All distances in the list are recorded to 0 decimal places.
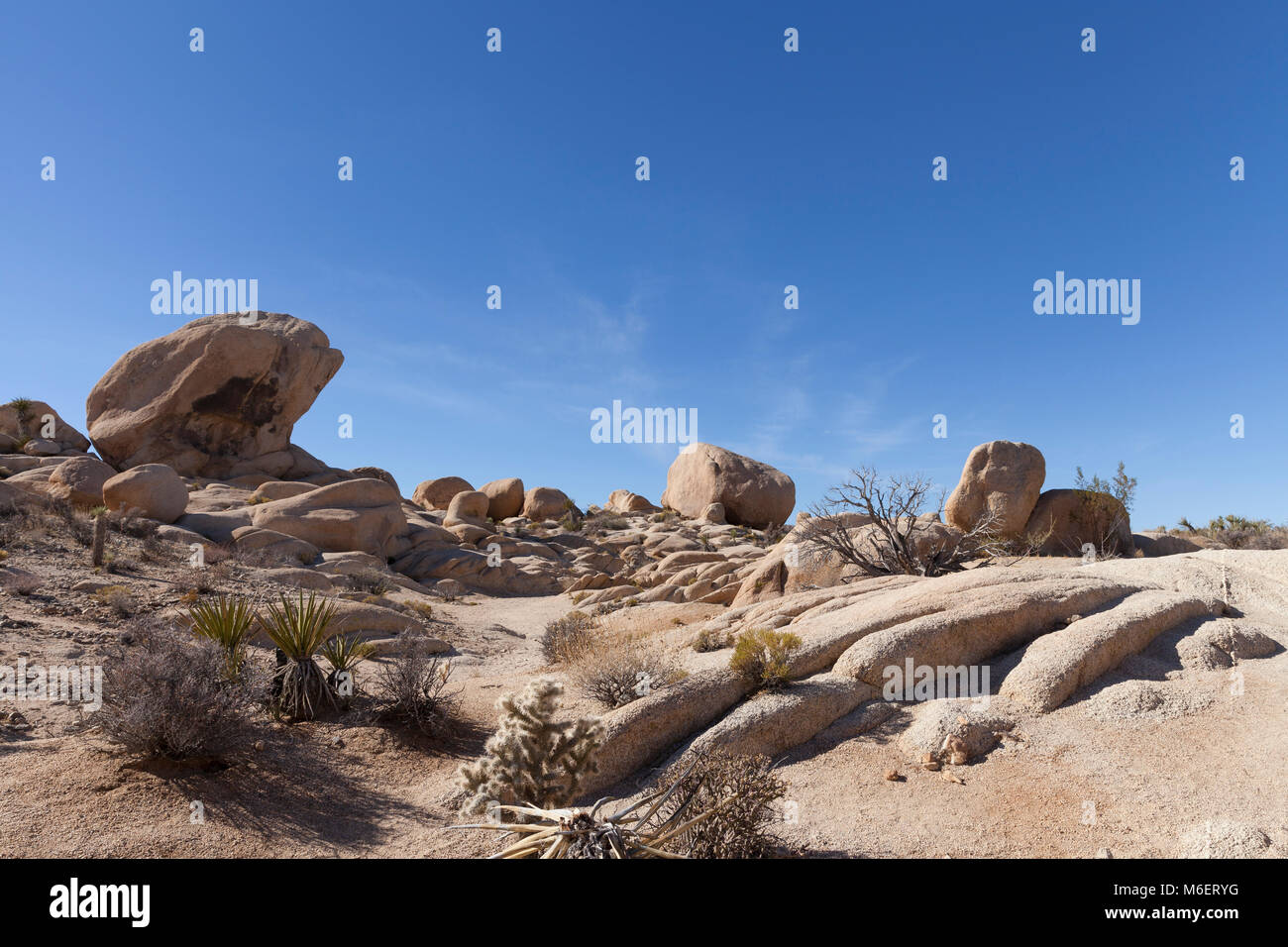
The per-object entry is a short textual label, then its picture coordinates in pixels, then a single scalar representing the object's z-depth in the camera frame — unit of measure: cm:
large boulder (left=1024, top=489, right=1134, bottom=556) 2172
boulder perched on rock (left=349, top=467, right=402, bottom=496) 3847
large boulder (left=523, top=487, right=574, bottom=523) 3994
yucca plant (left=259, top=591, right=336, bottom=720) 838
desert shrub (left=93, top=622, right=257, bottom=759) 634
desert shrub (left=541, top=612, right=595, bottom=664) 1232
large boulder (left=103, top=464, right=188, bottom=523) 2136
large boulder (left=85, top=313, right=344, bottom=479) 3231
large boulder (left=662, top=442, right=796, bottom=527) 3784
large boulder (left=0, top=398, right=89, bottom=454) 3105
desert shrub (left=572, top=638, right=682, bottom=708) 862
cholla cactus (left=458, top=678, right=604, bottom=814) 550
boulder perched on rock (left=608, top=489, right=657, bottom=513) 4444
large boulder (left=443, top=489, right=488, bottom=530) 3512
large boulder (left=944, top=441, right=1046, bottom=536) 2212
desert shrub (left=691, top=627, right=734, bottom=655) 1041
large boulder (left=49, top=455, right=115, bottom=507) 2206
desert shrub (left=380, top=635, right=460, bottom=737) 838
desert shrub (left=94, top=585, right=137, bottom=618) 1254
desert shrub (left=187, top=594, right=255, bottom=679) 887
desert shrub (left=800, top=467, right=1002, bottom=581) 1453
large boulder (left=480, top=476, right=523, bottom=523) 4053
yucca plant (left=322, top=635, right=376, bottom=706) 893
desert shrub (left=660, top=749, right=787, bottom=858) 494
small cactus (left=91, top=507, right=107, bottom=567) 1559
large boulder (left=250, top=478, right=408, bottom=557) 2395
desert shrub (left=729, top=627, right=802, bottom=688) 758
